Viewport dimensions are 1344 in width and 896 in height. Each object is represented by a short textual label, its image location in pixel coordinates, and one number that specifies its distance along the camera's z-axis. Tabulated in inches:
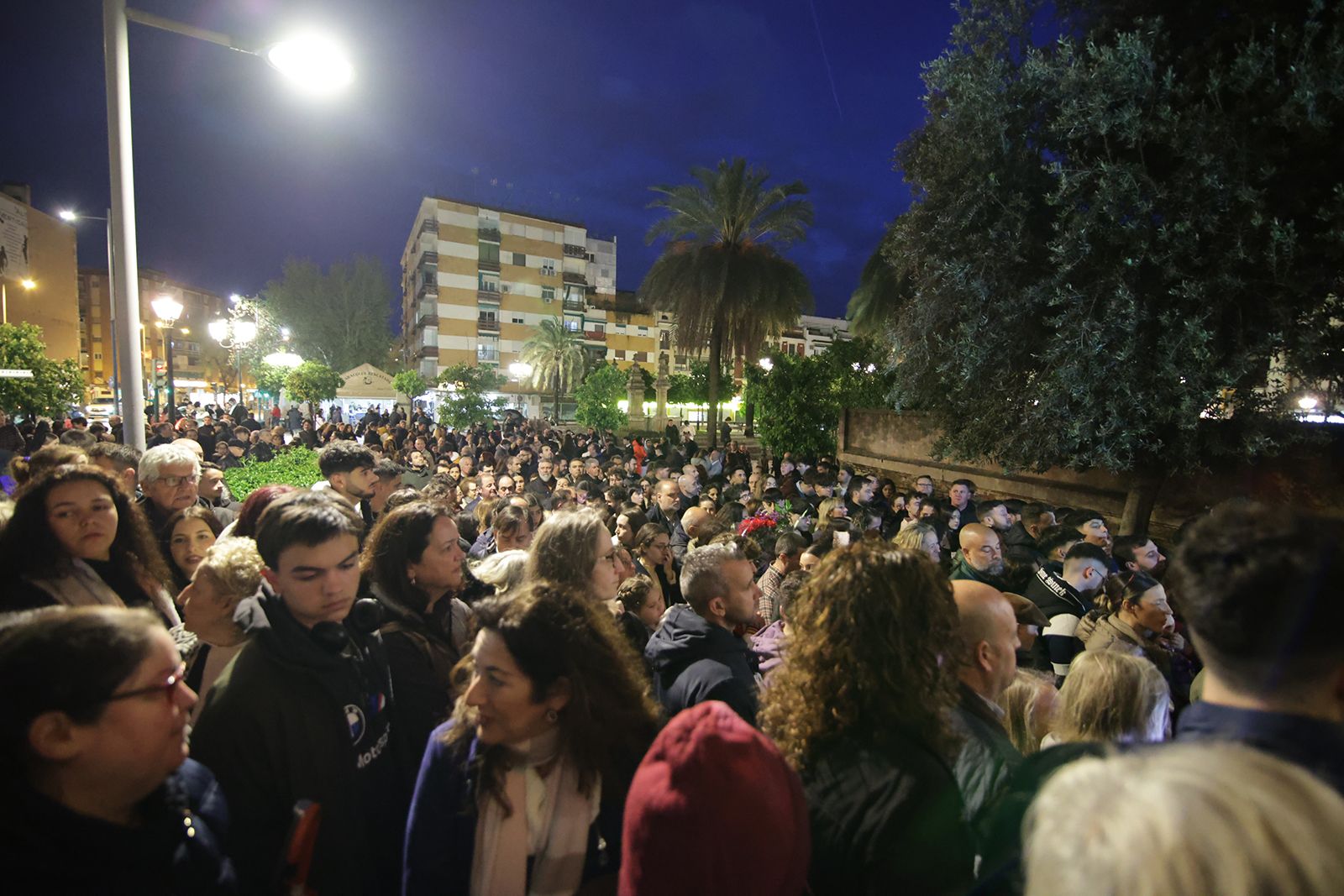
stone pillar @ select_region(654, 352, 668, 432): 1270.9
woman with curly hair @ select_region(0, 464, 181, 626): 110.3
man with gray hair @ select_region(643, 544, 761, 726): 99.7
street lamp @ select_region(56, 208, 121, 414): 553.6
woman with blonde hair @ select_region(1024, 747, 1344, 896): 29.5
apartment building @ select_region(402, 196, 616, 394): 2219.5
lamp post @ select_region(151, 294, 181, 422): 463.2
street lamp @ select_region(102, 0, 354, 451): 198.5
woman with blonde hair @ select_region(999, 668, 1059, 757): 111.7
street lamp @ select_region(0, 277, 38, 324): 1158.1
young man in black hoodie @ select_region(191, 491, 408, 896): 74.2
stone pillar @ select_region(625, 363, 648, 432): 1256.5
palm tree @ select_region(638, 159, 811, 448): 830.5
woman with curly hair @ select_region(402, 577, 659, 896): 69.8
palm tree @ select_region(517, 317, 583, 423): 1907.0
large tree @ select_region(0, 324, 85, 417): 597.9
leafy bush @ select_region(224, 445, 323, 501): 319.8
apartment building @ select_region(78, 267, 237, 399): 2869.1
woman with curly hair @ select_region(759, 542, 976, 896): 63.0
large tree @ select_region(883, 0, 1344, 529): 246.8
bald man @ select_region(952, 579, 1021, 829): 75.2
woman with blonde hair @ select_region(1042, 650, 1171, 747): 94.6
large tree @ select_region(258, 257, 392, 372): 2158.0
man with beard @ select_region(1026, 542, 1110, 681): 168.6
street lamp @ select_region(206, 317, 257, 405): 526.9
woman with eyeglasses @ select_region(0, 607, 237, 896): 52.2
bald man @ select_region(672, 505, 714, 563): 261.1
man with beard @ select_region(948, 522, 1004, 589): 186.2
